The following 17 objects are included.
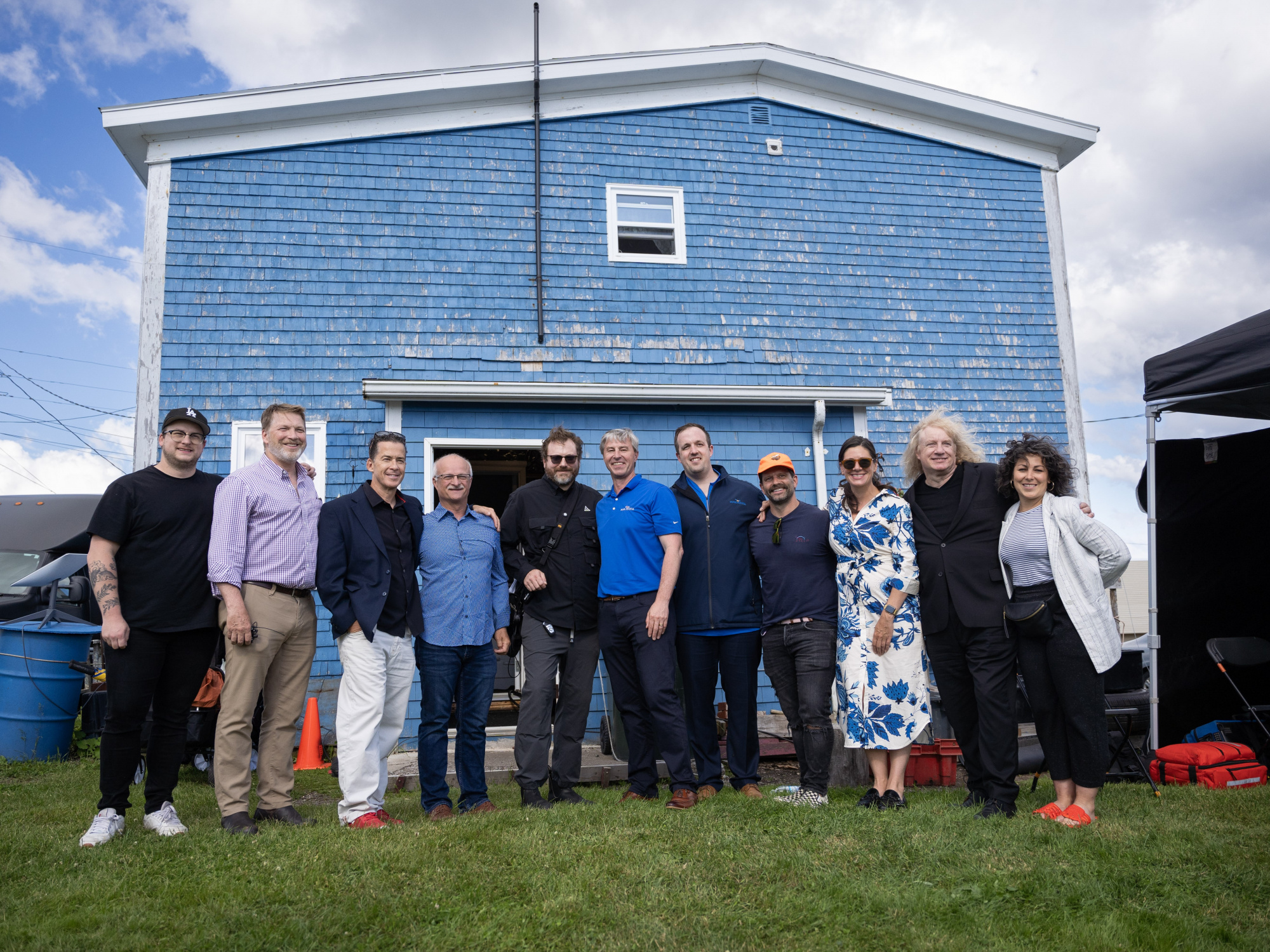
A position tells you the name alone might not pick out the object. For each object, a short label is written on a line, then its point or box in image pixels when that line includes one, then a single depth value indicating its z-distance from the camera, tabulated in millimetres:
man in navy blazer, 3850
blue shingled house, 7773
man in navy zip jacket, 4367
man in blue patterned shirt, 4102
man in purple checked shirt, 3730
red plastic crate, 5312
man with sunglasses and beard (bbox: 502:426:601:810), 4281
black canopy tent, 4977
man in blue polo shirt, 4277
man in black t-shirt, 3627
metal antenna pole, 8375
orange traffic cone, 6508
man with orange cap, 4203
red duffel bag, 4789
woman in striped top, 3777
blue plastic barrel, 6215
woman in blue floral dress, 4039
